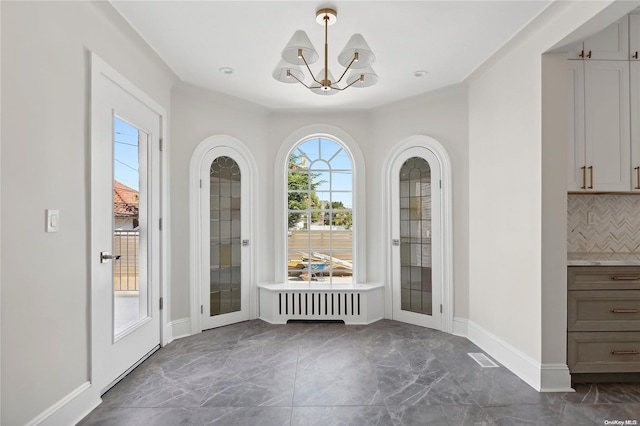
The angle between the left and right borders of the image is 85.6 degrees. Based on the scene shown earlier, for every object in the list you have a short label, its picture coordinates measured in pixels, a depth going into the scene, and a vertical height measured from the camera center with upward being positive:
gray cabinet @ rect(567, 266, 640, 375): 2.40 -0.74
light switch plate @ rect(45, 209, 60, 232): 1.78 -0.03
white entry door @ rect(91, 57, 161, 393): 2.19 -0.10
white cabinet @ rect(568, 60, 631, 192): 2.49 +0.62
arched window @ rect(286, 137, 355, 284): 4.16 -0.01
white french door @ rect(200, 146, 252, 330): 3.63 -0.27
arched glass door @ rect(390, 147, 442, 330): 3.64 -0.28
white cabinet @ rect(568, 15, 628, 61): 2.51 +1.21
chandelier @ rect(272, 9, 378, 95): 2.00 +0.92
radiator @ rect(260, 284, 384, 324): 3.83 -1.02
